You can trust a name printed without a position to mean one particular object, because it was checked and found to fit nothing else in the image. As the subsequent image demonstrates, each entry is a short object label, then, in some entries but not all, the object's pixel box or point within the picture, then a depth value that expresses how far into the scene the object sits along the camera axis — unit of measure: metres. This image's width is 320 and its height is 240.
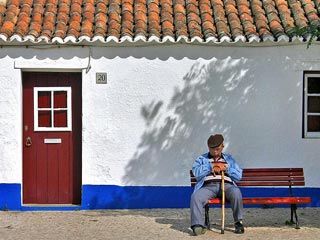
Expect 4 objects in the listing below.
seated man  7.75
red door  9.50
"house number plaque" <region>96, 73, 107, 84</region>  9.36
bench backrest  8.52
